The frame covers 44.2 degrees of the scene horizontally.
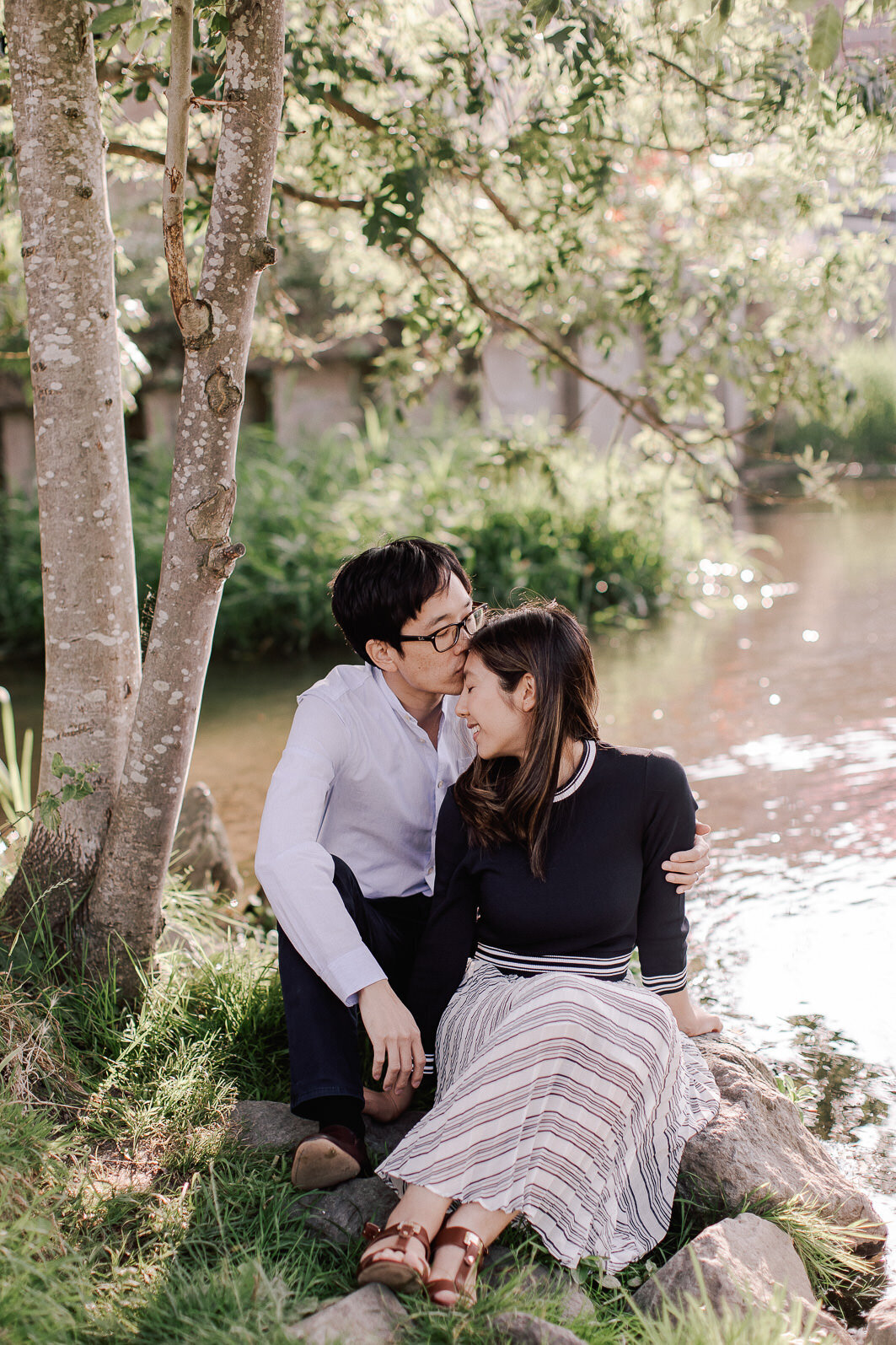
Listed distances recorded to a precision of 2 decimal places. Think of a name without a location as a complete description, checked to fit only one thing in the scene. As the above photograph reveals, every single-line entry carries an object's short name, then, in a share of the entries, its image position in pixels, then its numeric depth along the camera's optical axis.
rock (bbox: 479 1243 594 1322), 1.75
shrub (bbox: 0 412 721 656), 8.23
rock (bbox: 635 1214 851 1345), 1.75
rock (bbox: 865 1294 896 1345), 1.86
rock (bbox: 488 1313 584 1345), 1.60
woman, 1.84
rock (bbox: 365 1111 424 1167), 2.23
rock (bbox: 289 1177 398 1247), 1.95
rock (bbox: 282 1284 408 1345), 1.59
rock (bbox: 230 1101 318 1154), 2.21
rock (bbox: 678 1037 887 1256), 2.08
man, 2.08
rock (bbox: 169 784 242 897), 3.86
